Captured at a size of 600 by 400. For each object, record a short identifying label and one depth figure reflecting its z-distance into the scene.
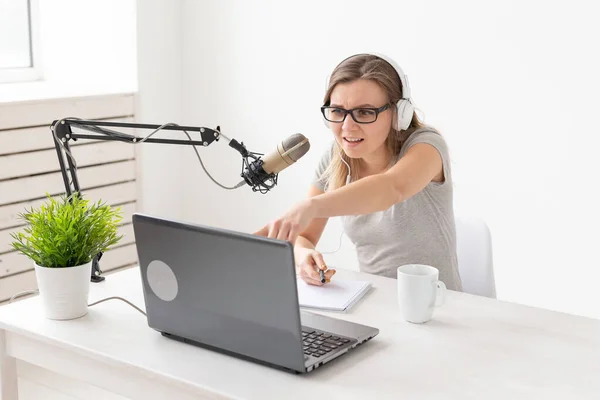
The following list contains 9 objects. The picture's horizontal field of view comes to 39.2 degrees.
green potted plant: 1.71
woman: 2.10
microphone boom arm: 1.70
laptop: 1.43
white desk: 1.42
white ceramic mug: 1.69
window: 3.71
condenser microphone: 1.65
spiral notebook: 1.80
